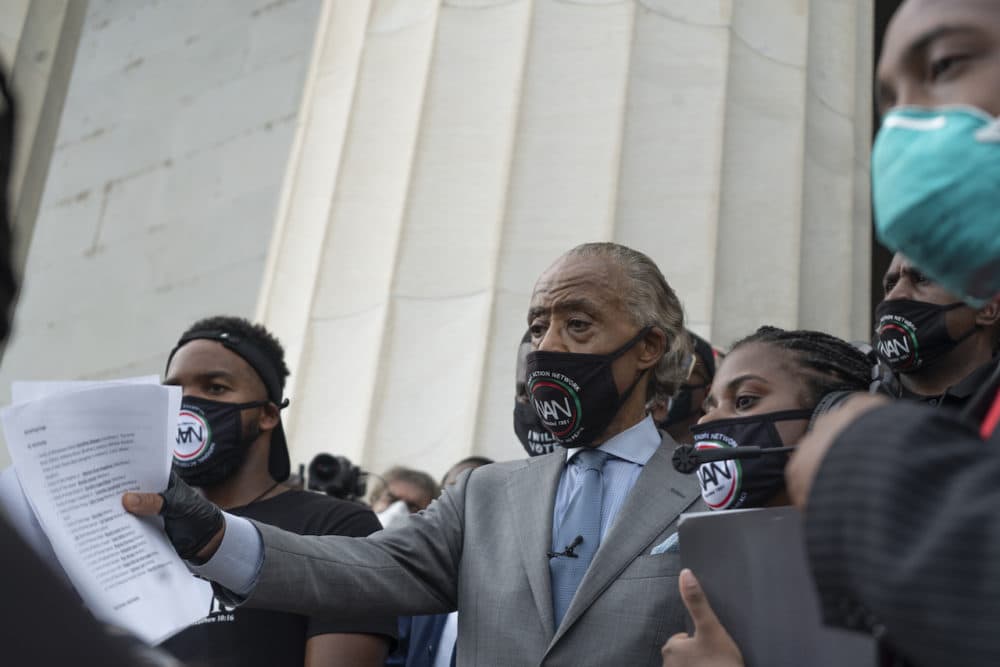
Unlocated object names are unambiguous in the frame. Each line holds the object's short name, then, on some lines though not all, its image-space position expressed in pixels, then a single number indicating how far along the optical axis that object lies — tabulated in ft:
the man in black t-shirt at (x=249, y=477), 10.96
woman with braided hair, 9.02
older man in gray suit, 9.03
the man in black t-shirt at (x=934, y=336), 11.33
